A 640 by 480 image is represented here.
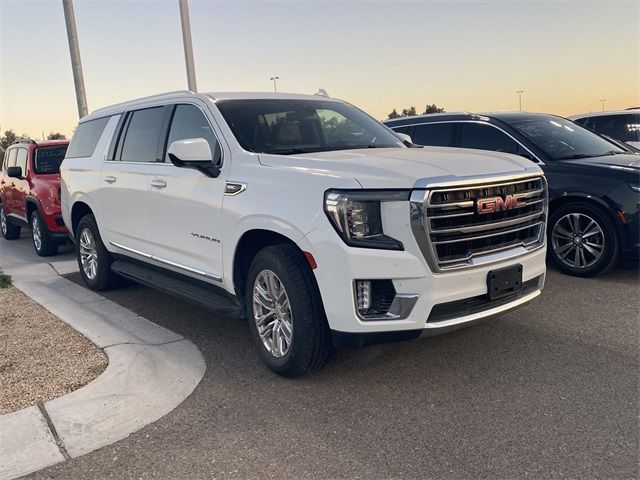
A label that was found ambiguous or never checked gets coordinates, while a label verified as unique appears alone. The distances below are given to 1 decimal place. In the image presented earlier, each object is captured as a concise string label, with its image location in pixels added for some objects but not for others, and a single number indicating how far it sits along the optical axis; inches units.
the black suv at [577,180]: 239.3
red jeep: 355.3
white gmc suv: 136.6
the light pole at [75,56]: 469.1
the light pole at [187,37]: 411.5
